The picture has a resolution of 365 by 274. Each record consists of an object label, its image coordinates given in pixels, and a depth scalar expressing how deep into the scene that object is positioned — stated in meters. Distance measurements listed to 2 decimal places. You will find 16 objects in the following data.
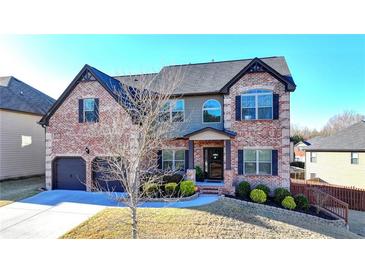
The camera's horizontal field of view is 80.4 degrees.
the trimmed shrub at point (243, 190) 10.96
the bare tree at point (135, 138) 5.75
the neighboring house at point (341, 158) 15.86
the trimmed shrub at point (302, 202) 10.27
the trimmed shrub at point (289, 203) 10.02
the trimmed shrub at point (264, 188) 11.01
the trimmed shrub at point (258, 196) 10.29
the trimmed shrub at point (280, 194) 10.64
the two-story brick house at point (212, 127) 11.59
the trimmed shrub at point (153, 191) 10.29
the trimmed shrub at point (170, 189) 10.59
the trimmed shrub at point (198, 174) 12.55
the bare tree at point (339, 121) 32.00
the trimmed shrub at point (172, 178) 11.52
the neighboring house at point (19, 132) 14.95
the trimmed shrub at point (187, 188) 10.44
